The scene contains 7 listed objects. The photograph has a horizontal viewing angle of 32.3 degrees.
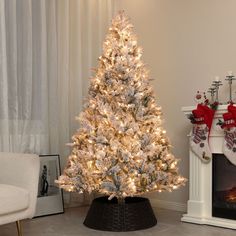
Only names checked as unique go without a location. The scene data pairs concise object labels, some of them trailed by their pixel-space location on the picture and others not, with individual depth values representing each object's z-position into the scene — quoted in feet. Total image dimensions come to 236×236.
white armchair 8.31
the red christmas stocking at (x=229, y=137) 10.62
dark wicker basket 10.43
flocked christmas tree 10.52
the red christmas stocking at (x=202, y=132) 11.12
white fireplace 11.25
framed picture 12.42
